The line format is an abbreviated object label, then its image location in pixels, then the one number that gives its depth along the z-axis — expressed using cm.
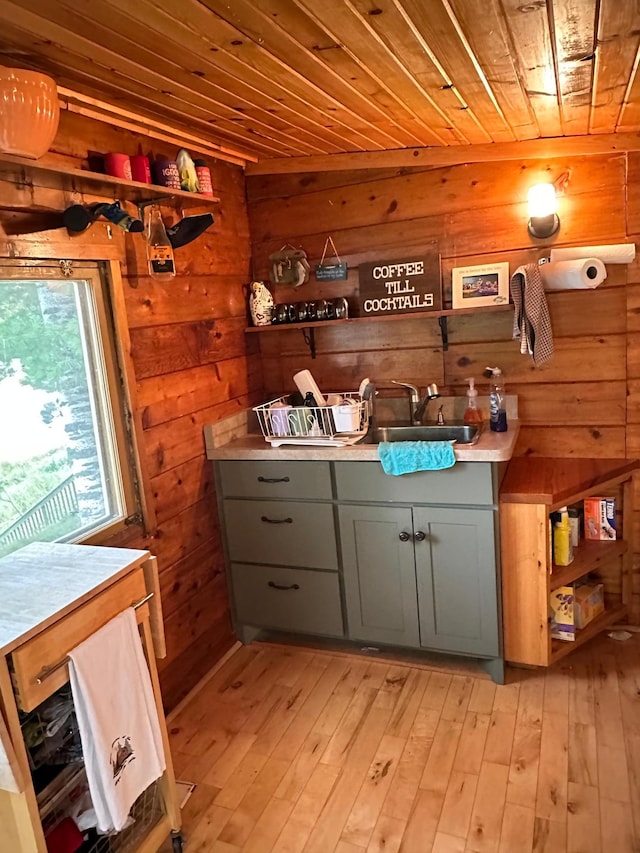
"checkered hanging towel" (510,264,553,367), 246
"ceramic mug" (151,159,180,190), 222
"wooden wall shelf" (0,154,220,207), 170
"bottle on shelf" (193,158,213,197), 241
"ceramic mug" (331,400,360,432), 263
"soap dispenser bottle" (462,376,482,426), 275
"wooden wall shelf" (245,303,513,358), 263
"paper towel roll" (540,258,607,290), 238
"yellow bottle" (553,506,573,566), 254
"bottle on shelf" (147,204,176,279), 223
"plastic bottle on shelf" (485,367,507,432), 263
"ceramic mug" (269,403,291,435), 271
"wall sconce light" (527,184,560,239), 253
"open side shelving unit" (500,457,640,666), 239
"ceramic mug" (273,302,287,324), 292
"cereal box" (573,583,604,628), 264
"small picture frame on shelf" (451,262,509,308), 268
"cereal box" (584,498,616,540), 271
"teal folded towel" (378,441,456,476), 233
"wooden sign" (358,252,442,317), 278
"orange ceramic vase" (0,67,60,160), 150
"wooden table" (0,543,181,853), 136
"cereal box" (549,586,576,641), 255
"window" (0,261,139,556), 186
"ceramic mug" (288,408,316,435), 269
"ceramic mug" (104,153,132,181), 203
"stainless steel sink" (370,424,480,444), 271
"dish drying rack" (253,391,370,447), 263
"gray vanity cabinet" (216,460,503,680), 242
